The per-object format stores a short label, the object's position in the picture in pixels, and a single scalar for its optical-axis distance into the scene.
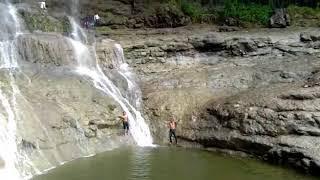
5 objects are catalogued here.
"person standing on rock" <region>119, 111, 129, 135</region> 18.08
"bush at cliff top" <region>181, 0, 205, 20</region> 27.51
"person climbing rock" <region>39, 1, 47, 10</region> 23.96
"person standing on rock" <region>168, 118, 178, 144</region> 18.45
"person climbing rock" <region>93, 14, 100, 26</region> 25.01
